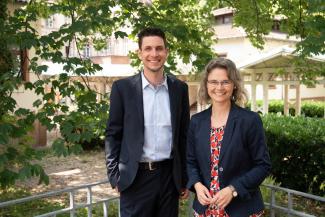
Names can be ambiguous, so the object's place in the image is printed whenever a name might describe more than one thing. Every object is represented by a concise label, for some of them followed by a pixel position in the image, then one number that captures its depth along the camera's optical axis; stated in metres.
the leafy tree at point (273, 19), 8.30
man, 2.80
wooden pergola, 14.34
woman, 2.48
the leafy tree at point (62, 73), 4.10
